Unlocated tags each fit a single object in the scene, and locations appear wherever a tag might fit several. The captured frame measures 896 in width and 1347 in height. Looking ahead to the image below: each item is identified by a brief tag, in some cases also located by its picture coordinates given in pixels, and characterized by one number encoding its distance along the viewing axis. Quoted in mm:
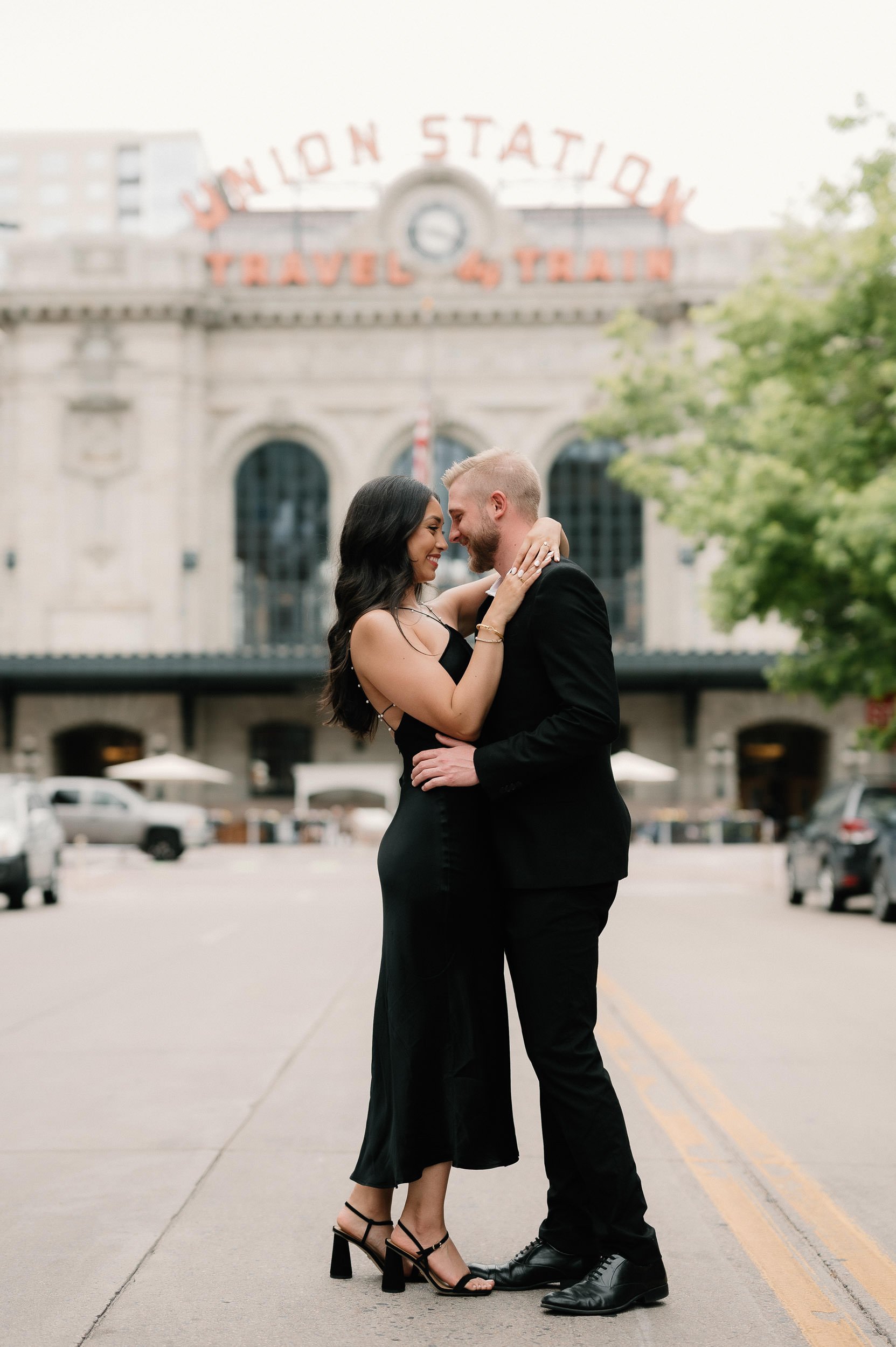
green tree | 19453
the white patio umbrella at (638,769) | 38906
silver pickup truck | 32781
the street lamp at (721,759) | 43750
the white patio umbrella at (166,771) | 39094
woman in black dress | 4035
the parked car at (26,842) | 18562
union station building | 44750
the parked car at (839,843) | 18219
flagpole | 35281
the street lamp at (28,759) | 44188
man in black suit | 3939
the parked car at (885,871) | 16688
